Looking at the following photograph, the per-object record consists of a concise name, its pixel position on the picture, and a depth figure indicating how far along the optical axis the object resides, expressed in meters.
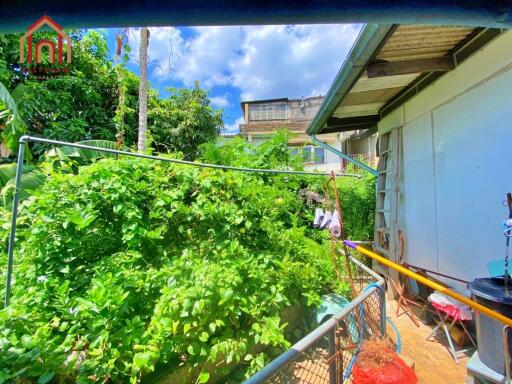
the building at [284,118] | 16.86
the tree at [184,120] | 8.45
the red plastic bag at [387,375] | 1.55
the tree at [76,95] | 5.67
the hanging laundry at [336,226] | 2.92
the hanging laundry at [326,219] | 3.20
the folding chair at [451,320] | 2.70
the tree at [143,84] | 5.61
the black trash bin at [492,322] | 1.73
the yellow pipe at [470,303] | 1.59
